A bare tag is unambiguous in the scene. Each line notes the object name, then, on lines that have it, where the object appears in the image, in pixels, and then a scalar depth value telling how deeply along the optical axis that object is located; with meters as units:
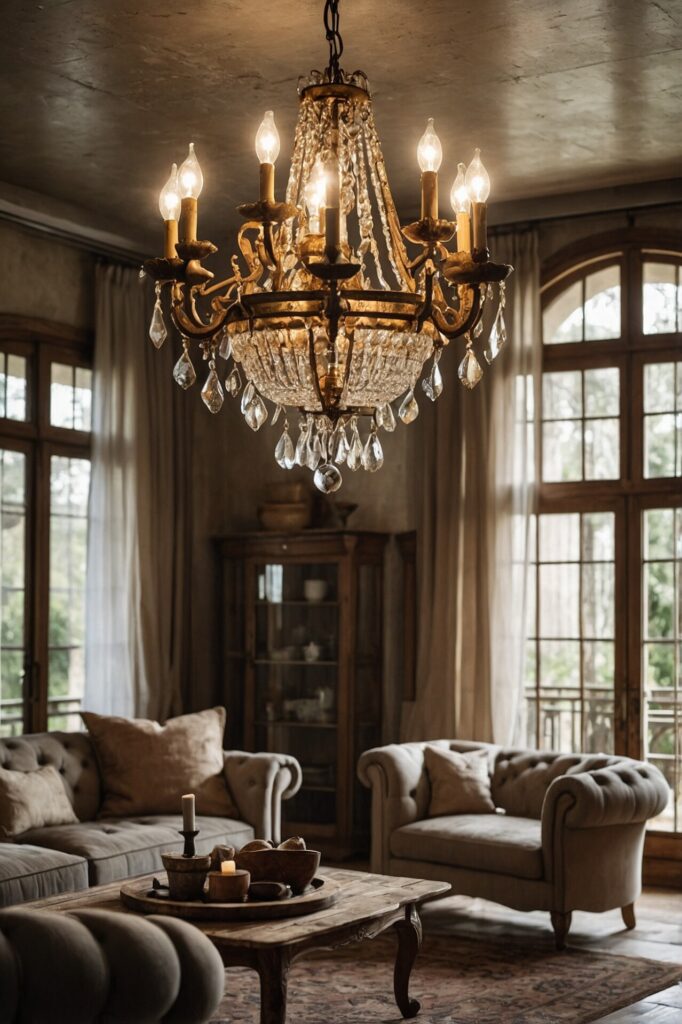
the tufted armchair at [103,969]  2.61
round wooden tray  4.29
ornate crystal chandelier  3.86
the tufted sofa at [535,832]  5.82
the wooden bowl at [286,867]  4.58
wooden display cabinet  7.79
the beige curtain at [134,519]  7.76
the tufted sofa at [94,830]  5.39
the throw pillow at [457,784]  6.53
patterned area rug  4.87
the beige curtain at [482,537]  7.36
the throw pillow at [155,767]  6.37
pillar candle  4.55
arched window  7.16
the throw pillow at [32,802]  5.83
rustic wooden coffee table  4.08
